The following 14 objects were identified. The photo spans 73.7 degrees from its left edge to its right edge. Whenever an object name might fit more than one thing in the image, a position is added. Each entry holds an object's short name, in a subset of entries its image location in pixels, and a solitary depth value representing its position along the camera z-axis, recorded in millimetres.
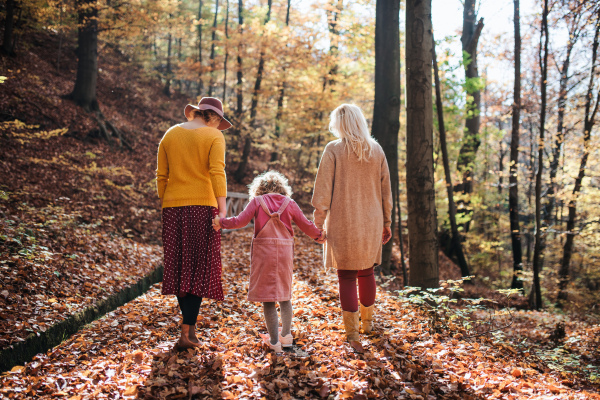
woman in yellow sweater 3486
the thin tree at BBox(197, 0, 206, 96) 16703
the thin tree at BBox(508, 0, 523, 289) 9773
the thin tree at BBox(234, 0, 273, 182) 16453
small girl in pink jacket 3426
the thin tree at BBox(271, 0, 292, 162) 16438
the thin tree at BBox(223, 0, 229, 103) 16016
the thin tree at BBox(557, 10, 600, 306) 9474
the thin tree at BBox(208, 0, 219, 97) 16652
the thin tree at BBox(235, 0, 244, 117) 16123
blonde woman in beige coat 3621
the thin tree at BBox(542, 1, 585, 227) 9195
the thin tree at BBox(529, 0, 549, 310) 8742
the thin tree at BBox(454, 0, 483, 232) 11984
